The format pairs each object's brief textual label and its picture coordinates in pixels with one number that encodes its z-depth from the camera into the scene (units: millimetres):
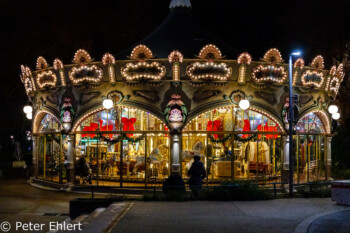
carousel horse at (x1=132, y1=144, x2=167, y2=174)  23250
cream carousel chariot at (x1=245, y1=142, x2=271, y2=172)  23281
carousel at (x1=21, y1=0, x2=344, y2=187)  22391
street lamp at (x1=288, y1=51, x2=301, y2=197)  18983
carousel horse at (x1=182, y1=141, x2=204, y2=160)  23188
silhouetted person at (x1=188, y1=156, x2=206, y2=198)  18406
